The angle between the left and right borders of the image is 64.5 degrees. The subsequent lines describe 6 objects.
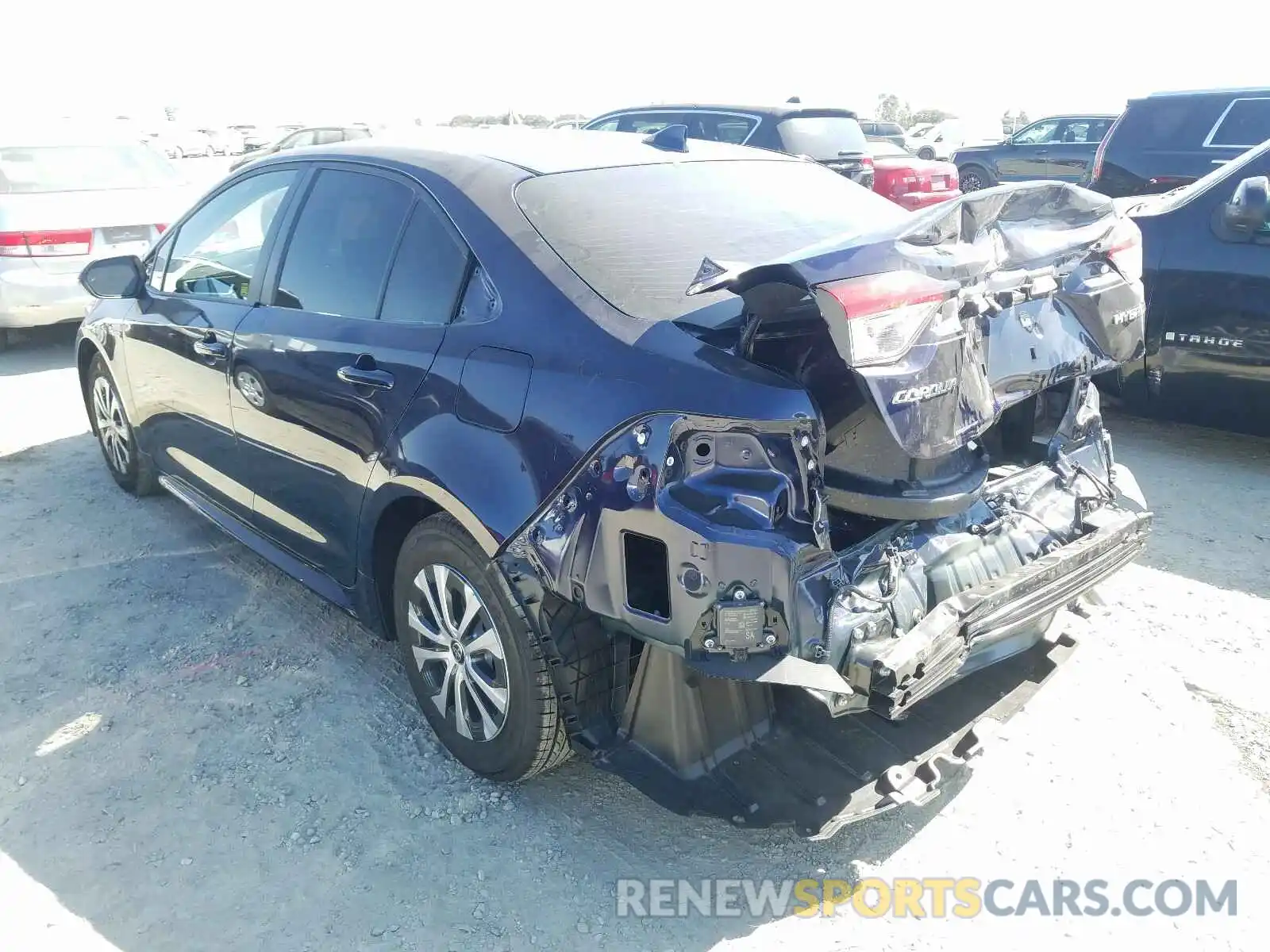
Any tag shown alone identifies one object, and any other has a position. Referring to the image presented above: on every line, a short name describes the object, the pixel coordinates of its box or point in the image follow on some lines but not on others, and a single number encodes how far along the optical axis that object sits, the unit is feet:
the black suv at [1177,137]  27.20
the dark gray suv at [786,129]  31.76
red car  36.06
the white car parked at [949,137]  83.20
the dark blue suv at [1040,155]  50.65
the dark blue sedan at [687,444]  7.32
